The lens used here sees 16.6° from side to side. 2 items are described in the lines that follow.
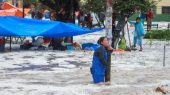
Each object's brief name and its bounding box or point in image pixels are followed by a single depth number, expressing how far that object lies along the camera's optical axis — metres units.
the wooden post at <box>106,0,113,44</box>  14.50
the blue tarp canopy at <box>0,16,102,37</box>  24.47
